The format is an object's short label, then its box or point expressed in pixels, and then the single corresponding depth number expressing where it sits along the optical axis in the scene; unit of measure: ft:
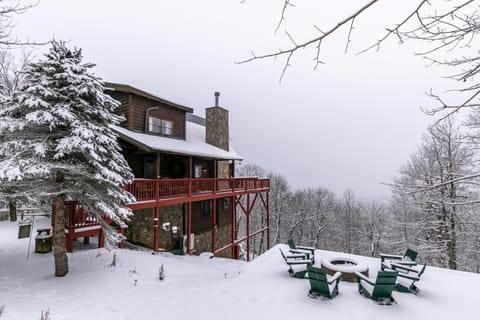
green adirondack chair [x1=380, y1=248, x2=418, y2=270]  25.47
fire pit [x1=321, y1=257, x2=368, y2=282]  21.35
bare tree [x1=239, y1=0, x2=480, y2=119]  6.65
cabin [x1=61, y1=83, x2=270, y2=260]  32.04
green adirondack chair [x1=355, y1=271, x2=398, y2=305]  16.26
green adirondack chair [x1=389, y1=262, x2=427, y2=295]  18.77
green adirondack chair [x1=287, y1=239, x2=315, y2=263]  27.20
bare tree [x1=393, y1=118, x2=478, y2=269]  42.05
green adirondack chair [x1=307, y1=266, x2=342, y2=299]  16.66
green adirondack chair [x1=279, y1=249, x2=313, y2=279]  21.03
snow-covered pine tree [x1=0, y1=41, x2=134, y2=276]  17.70
